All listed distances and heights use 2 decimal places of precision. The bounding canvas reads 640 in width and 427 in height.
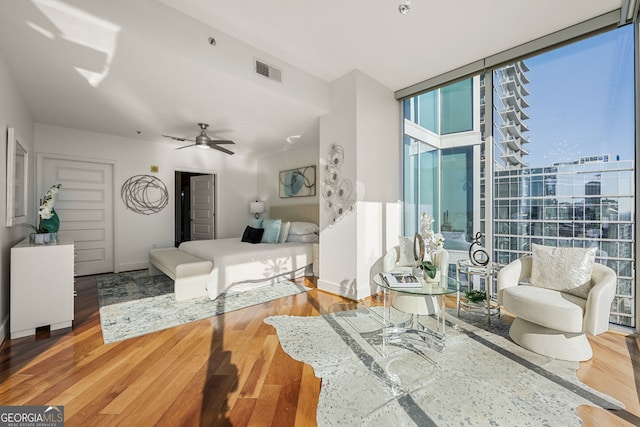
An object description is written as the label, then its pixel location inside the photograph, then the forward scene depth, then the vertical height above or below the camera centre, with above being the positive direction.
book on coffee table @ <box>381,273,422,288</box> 2.19 -0.57
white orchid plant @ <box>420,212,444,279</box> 2.56 -0.25
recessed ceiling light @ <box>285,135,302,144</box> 4.95 +1.42
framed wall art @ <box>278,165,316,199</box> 5.35 +0.66
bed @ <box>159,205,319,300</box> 3.48 -0.69
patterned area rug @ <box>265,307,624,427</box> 1.49 -1.11
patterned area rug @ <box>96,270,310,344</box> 2.62 -1.07
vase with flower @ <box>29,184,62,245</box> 2.70 -0.12
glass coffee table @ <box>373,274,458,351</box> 2.17 -1.09
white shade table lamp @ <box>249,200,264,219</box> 6.30 +0.15
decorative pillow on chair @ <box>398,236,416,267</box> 3.21 -0.49
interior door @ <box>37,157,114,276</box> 4.41 +0.13
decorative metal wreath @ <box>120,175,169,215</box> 4.99 +0.37
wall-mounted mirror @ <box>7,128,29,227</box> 2.51 +0.37
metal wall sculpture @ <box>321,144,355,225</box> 3.50 +0.33
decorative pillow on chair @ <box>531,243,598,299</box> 2.21 -0.48
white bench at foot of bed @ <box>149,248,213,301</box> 3.29 -0.76
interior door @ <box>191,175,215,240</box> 6.18 +0.16
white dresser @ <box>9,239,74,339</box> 2.36 -0.66
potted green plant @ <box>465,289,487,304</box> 2.84 -0.88
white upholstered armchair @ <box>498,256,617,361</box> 1.92 -0.76
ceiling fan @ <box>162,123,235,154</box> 4.08 +1.11
